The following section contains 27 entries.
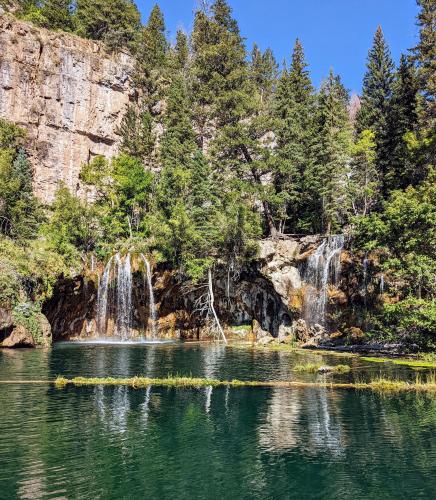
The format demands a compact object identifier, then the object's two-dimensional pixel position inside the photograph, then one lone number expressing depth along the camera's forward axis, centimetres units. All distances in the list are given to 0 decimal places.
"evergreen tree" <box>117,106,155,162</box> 6856
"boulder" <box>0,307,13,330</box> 3903
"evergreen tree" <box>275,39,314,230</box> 5306
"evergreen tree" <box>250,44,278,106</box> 9369
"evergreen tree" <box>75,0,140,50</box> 7975
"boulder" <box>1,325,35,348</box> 3925
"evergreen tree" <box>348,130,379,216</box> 5291
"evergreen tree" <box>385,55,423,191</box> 4830
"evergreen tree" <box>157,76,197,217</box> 5597
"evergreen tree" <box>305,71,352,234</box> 5197
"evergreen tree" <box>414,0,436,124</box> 4422
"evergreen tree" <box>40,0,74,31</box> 7531
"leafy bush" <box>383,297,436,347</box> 2804
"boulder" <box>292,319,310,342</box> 4428
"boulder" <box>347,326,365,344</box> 4019
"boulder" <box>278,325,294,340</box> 4741
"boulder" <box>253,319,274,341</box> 4944
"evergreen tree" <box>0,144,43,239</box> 5270
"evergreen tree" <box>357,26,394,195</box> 5400
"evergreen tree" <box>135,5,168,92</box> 8050
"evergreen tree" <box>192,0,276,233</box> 5256
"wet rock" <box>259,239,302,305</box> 4672
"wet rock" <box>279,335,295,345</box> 4386
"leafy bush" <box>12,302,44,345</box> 4016
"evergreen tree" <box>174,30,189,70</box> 9253
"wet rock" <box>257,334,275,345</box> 4353
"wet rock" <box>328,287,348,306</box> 4381
